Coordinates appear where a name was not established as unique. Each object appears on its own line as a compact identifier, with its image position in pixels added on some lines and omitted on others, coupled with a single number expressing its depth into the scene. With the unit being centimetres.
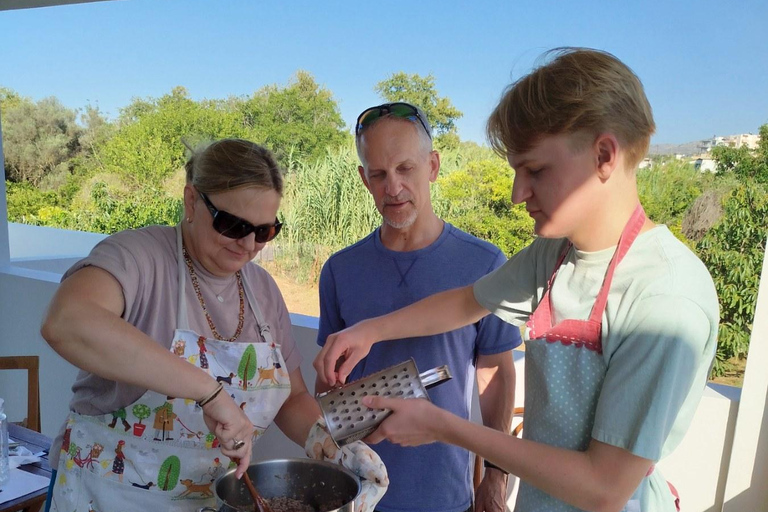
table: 219
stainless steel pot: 150
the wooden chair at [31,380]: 310
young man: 106
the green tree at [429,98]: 1080
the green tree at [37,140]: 1418
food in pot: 149
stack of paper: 223
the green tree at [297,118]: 1146
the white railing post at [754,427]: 263
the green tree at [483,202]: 875
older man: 186
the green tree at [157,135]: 1253
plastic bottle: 232
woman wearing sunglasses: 150
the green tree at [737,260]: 625
